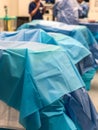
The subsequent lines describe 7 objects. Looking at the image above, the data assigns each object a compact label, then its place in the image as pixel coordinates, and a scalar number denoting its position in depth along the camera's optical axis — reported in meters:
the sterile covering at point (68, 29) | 3.29
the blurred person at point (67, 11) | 4.61
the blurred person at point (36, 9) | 6.74
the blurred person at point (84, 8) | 5.45
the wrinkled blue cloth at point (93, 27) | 4.61
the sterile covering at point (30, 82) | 1.39
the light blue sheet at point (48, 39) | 2.35
